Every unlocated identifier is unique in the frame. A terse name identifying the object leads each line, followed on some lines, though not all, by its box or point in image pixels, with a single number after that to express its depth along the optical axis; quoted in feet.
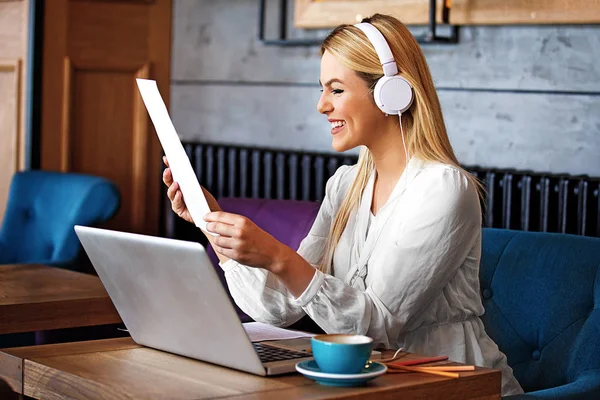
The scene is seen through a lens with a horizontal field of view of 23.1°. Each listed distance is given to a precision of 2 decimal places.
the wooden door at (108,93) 18.28
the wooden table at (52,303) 10.20
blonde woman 8.10
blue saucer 6.37
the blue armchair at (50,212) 15.86
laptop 6.67
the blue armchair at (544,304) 9.84
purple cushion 13.29
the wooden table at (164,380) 6.31
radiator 13.42
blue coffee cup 6.36
